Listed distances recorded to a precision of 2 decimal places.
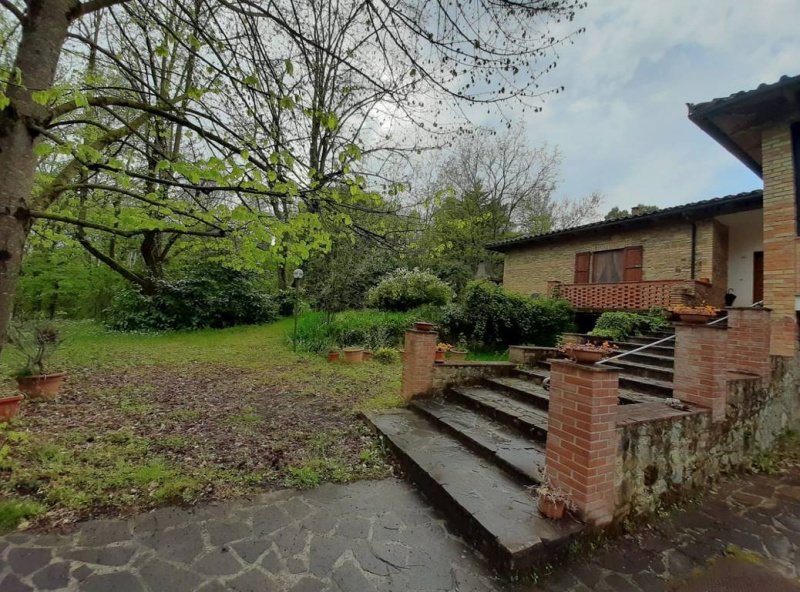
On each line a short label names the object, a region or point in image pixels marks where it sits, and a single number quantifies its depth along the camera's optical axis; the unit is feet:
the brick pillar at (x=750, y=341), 15.90
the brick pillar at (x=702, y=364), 11.71
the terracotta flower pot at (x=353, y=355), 28.66
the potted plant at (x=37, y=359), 16.28
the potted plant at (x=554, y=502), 8.86
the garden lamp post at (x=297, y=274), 32.92
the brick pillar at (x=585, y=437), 8.65
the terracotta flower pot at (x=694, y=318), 11.73
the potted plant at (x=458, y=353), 31.51
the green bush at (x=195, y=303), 40.78
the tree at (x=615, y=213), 76.64
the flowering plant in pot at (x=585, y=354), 9.05
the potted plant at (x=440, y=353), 19.05
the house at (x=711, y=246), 18.21
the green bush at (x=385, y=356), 29.89
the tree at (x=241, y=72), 8.82
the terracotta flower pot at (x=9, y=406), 13.09
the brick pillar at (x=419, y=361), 17.51
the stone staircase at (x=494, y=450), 8.37
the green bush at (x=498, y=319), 33.91
